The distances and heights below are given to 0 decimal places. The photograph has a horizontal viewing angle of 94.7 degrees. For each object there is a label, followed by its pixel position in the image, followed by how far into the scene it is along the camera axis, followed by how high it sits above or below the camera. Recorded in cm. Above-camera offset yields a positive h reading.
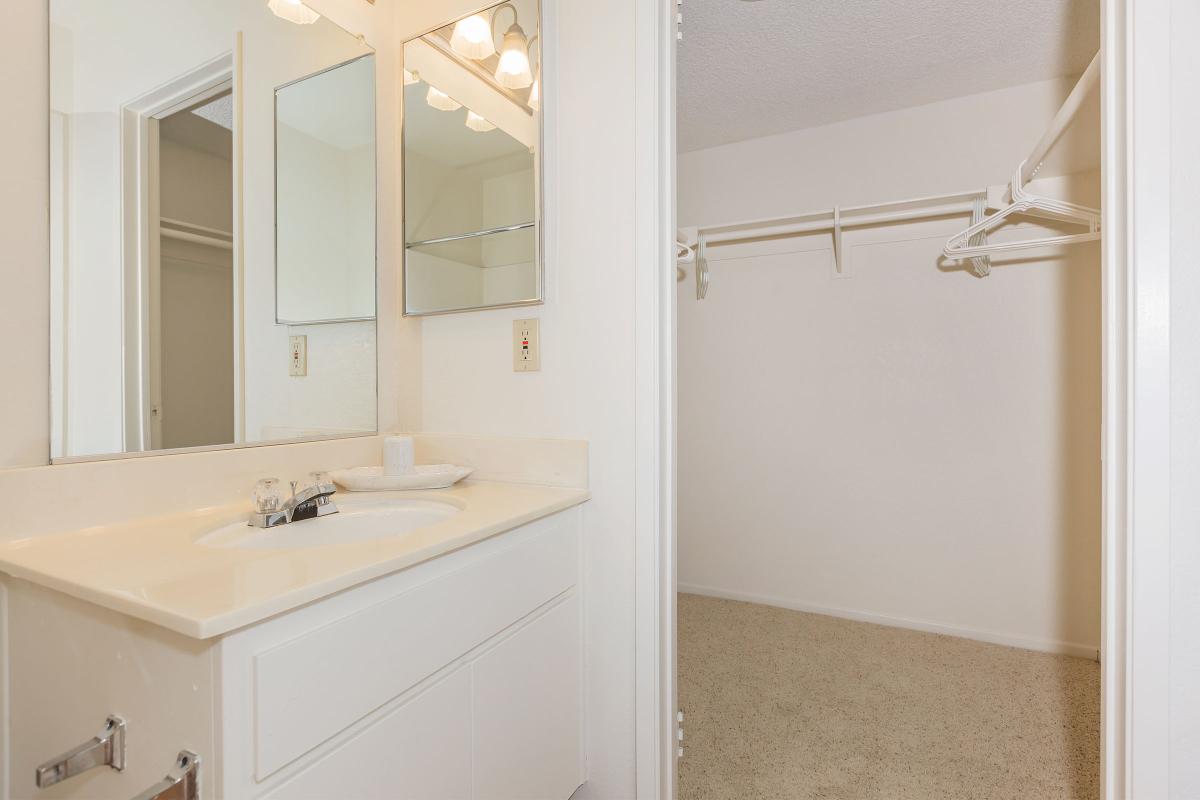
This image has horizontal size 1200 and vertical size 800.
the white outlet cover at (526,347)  141 +13
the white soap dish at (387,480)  128 -19
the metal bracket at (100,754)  65 -43
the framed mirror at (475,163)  139 +62
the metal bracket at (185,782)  60 -42
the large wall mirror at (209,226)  94 +36
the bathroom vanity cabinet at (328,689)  62 -39
